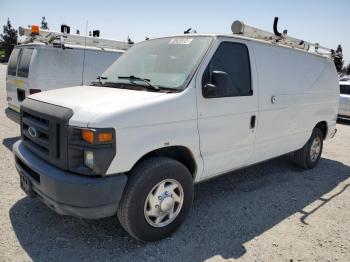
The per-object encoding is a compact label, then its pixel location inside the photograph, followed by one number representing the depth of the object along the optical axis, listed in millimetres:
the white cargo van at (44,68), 6574
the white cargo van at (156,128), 2855
